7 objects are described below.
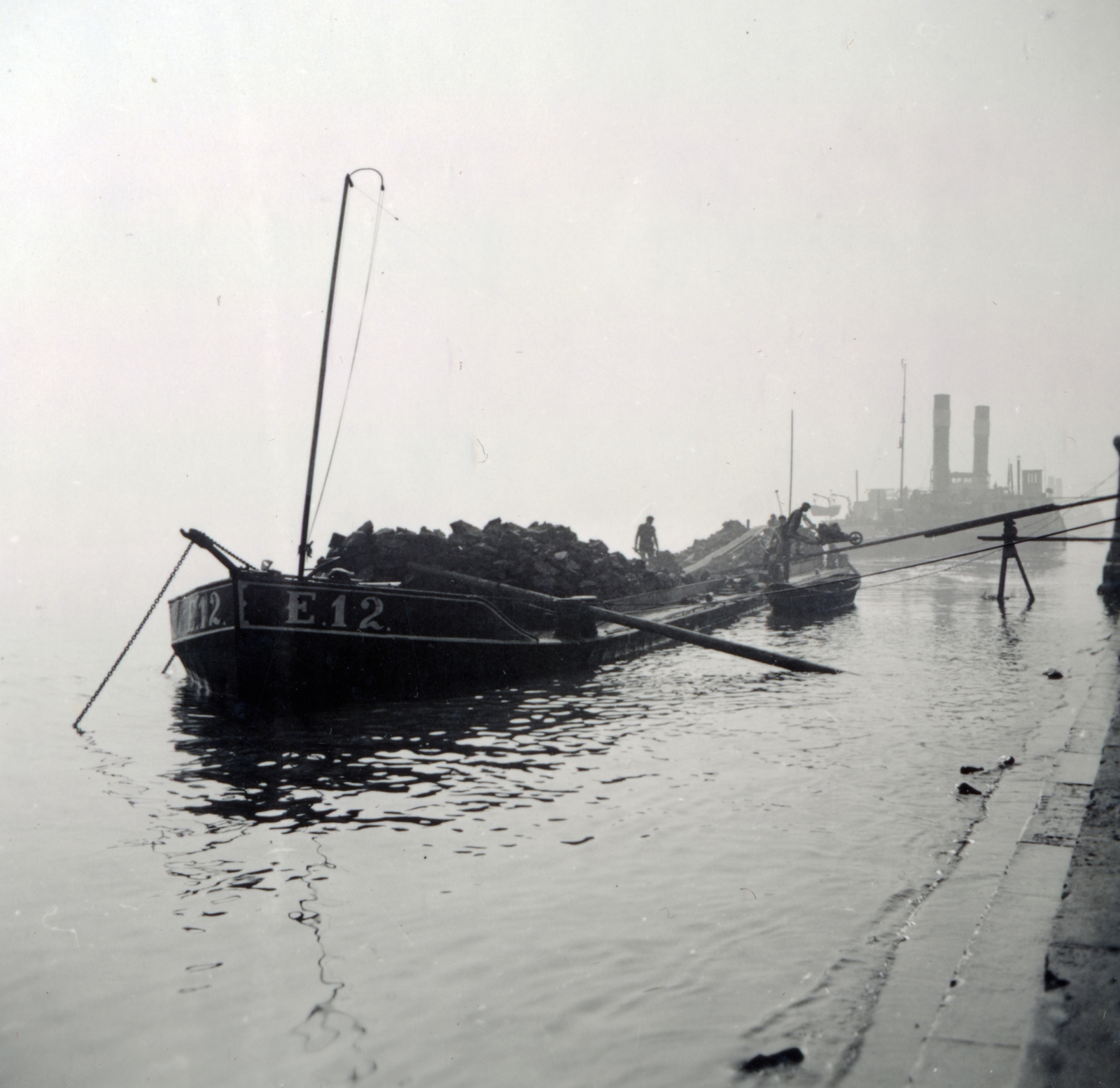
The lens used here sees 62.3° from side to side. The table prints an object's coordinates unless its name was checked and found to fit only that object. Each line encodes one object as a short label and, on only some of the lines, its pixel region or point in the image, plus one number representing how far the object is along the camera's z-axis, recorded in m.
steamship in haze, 84.19
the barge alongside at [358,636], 12.73
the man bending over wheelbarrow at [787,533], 28.30
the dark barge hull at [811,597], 26.73
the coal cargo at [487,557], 18.83
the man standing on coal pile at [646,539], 30.55
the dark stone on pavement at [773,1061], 3.86
